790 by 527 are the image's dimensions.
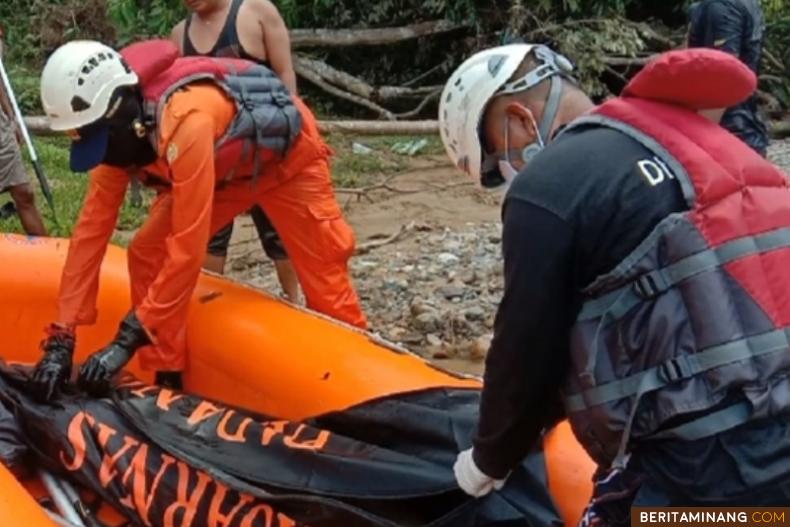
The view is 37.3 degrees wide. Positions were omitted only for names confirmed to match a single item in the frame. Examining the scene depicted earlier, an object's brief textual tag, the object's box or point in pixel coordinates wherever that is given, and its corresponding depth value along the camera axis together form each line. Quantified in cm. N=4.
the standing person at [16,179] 486
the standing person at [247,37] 379
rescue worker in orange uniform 287
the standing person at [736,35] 391
